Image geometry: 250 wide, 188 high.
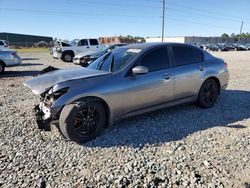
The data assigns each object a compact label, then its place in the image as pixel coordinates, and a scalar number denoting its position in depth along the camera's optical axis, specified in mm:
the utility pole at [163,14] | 33627
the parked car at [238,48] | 37282
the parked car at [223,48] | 35703
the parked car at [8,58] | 8891
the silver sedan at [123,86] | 3014
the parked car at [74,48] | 14398
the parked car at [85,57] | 10693
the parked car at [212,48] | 36234
